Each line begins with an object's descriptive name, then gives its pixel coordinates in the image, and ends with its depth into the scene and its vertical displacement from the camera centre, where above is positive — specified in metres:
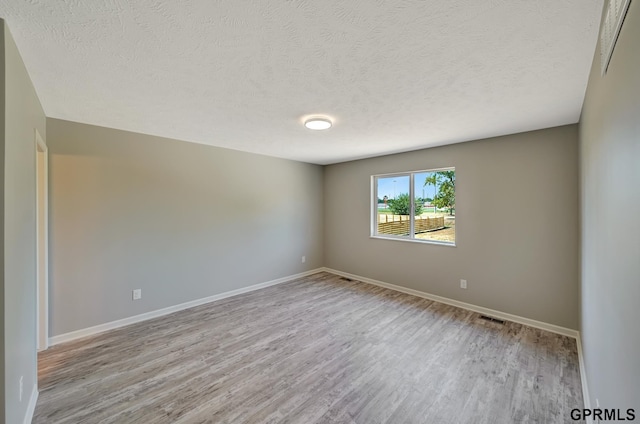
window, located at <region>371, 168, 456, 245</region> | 3.92 +0.08
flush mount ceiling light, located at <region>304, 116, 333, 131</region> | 2.67 +0.95
